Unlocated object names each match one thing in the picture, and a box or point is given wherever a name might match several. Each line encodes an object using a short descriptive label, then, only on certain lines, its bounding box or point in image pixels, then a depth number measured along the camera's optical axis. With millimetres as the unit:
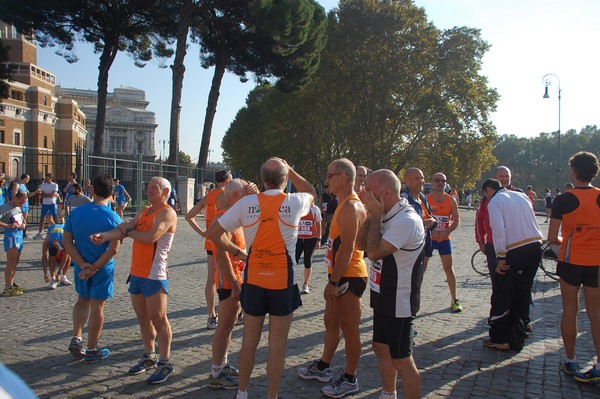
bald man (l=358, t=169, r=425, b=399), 3514
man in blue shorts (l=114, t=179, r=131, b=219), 19078
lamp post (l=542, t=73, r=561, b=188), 34753
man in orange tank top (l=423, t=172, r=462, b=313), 7523
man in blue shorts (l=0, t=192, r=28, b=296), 8164
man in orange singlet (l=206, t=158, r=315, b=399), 3934
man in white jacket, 5609
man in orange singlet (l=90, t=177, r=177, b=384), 4730
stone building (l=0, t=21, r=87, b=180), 62812
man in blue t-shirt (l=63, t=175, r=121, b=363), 5020
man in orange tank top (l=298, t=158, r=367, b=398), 4215
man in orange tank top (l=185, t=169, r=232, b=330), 6469
